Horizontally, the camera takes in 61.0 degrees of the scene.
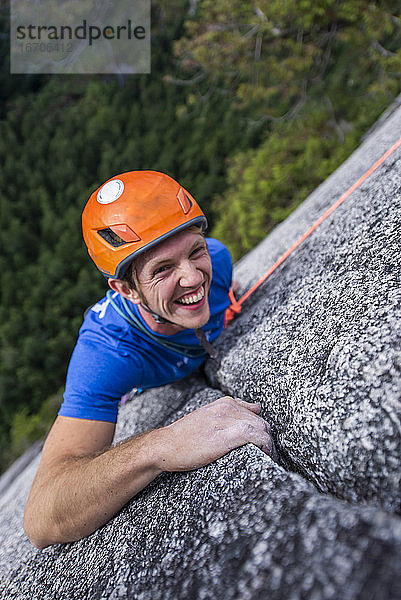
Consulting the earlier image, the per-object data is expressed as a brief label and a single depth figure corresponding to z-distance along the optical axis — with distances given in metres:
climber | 0.40
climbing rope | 0.63
